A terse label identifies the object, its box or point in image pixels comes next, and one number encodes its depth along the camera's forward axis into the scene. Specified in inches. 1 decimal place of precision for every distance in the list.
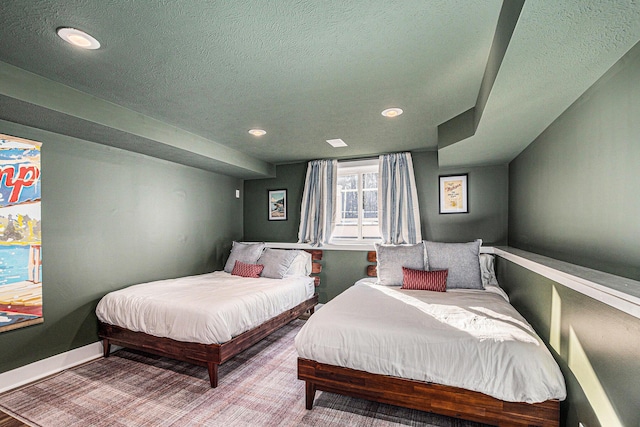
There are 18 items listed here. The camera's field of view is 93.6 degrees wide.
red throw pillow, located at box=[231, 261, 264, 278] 160.7
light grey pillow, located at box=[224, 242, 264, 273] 170.7
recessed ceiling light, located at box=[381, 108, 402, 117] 107.2
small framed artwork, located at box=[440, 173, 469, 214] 161.0
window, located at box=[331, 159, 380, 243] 181.3
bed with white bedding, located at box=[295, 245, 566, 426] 65.8
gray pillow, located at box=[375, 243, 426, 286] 133.4
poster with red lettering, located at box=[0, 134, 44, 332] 96.1
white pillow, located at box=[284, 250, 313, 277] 165.5
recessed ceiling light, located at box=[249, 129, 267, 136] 131.0
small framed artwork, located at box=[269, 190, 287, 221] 201.8
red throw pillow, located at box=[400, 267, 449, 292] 122.8
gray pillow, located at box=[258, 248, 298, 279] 159.2
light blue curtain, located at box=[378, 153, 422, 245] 165.8
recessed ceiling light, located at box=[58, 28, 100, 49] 63.1
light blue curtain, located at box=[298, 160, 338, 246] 184.5
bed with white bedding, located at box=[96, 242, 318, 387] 99.5
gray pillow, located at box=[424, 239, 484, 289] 124.9
